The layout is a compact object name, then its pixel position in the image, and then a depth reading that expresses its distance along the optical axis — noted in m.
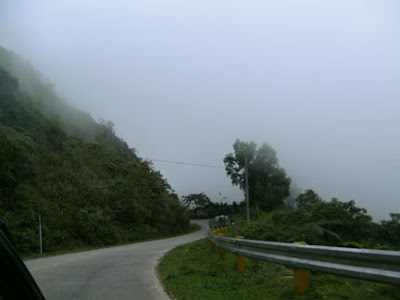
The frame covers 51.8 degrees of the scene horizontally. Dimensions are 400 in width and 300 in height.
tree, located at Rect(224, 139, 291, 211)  58.56
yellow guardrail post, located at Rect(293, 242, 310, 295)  5.92
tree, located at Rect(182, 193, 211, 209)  111.00
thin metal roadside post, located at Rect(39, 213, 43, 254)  22.45
